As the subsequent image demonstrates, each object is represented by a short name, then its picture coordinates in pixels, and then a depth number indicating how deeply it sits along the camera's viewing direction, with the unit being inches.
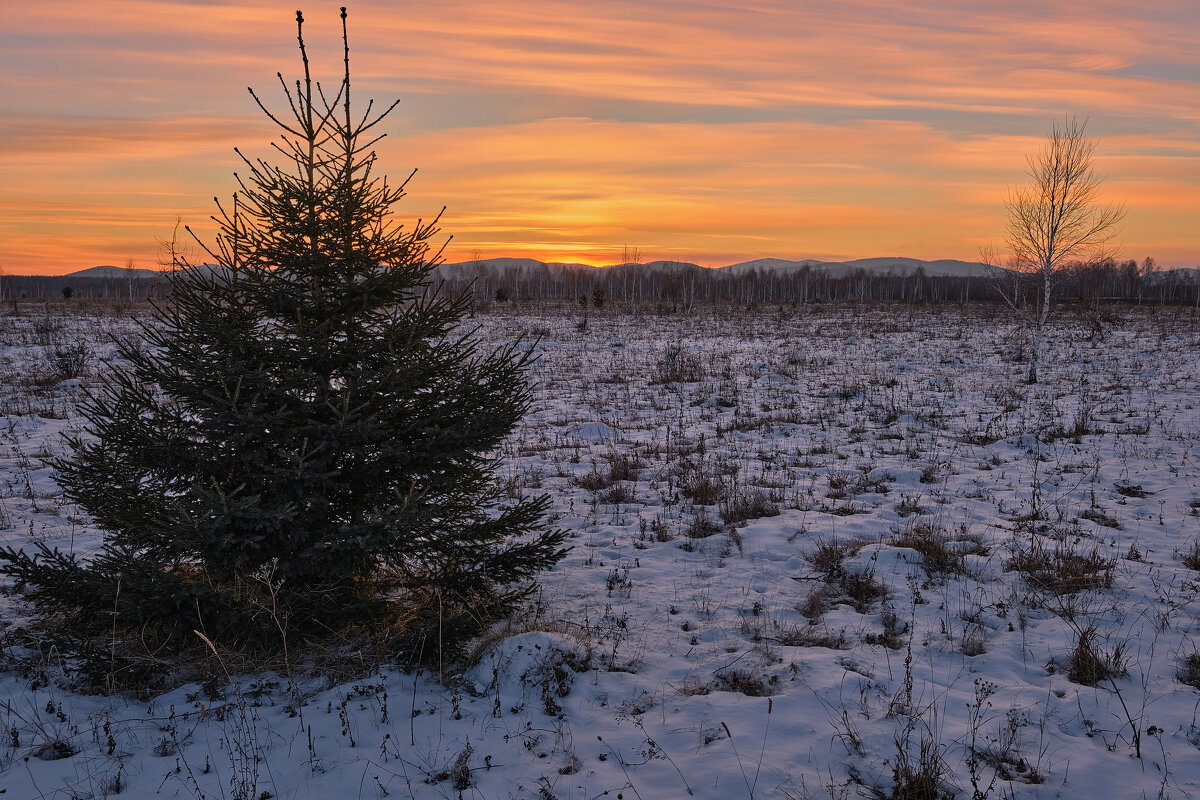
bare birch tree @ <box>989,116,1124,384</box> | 734.5
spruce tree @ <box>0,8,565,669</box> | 161.5
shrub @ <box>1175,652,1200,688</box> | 163.6
